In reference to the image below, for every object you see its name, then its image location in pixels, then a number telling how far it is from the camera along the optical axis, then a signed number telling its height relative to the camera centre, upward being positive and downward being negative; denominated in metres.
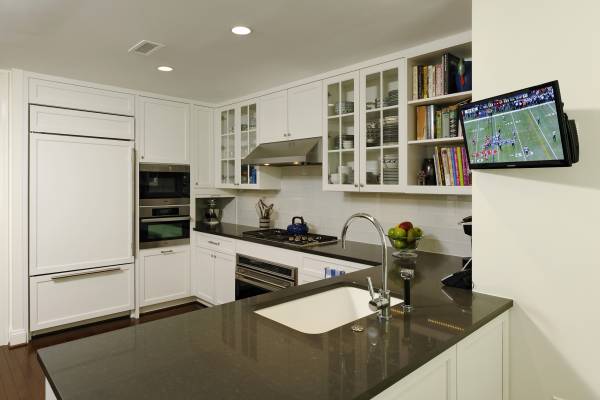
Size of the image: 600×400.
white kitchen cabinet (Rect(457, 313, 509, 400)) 1.33 -0.63
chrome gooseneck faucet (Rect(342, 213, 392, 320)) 1.38 -0.37
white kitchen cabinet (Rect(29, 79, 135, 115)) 3.29 +0.91
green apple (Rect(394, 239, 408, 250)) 2.63 -0.33
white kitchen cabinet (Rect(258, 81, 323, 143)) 3.27 +0.76
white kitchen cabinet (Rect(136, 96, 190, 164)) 3.90 +0.70
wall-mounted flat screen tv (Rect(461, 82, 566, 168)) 1.29 +0.25
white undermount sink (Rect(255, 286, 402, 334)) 1.62 -0.51
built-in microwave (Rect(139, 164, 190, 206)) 3.93 +0.13
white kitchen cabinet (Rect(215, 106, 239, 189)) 4.24 +0.54
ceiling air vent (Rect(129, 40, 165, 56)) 2.56 +1.03
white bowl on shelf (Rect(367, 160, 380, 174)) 2.86 +0.23
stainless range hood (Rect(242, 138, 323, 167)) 3.21 +0.39
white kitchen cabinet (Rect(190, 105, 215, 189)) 4.32 +0.56
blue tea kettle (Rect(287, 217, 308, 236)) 3.54 -0.30
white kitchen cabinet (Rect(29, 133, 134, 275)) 3.29 -0.05
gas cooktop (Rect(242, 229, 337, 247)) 3.17 -0.37
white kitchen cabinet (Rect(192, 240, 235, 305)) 3.79 -0.81
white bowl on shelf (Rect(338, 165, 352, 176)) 3.08 +0.21
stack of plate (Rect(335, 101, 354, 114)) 3.02 +0.71
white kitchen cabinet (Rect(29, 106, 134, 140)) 3.28 +0.67
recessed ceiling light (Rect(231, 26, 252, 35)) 2.34 +1.03
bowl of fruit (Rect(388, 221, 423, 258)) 2.63 -0.29
